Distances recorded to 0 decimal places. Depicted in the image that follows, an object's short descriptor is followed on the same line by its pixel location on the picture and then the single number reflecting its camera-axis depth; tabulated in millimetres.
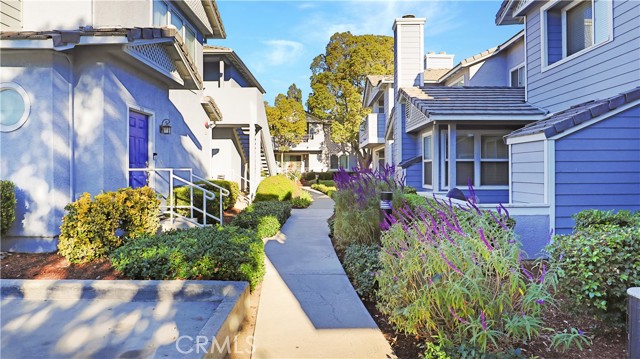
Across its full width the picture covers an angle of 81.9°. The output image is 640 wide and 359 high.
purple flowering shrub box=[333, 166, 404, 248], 6387
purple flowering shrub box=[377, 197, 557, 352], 2811
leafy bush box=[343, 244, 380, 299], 4711
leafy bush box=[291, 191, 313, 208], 14516
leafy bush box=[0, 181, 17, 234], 5844
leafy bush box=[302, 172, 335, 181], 30802
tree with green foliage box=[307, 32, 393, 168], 29281
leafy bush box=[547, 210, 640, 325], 3092
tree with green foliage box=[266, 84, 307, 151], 31234
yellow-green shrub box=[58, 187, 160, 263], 5469
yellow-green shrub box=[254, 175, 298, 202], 13198
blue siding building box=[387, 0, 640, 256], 6164
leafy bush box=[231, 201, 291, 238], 8055
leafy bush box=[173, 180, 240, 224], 9180
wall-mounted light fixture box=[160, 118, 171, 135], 9069
